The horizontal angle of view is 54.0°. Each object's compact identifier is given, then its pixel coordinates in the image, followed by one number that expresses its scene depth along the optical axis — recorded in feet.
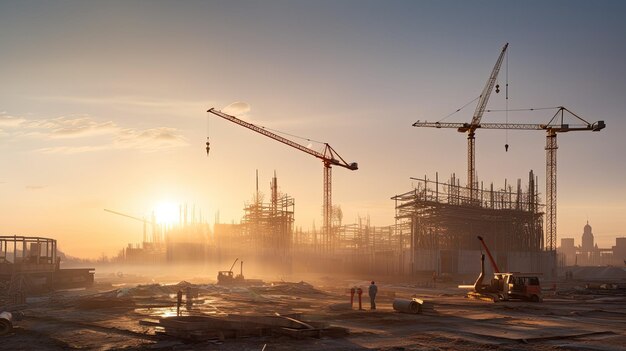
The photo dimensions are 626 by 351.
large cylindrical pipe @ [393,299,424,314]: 102.01
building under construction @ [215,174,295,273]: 347.36
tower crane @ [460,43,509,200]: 358.64
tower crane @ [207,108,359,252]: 368.07
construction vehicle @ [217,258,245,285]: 198.59
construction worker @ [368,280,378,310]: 106.83
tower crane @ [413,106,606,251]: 326.65
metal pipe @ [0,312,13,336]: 75.31
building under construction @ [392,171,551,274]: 269.64
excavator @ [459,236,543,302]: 128.88
